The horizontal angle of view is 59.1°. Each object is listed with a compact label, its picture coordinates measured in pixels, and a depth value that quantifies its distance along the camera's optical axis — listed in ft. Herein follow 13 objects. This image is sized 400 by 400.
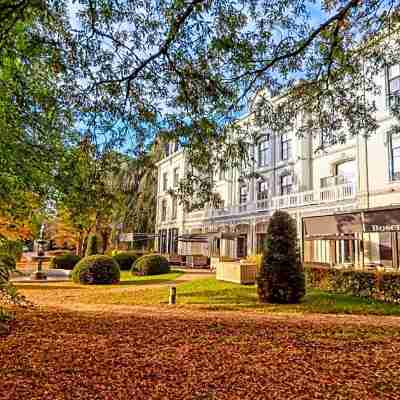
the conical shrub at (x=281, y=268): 31.48
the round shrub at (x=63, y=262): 78.54
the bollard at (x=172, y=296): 31.55
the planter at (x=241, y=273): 47.01
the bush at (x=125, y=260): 78.18
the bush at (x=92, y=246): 77.82
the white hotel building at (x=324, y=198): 41.91
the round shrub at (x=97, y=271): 48.34
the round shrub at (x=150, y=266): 63.05
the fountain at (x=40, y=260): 56.24
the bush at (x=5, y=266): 16.72
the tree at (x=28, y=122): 17.17
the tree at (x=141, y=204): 117.19
